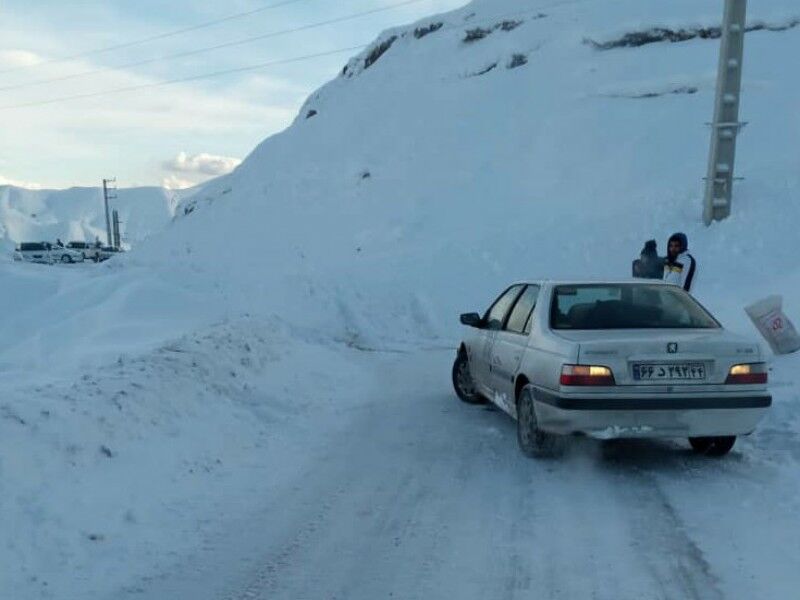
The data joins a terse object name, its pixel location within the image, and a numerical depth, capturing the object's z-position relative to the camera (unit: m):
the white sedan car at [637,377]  5.86
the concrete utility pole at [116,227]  91.38
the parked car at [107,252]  58.47
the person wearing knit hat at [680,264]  9.46
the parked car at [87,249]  56.38
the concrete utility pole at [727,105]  15.91
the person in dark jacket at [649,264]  9.87
